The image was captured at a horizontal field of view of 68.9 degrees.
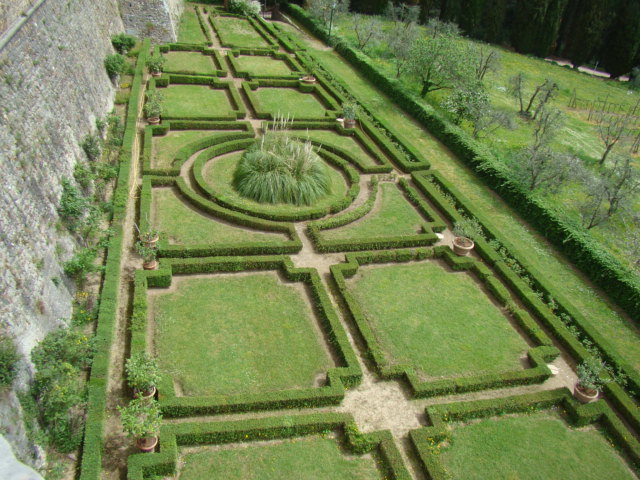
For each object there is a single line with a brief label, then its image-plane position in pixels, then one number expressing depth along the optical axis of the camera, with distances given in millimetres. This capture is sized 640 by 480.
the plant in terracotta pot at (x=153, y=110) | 21109
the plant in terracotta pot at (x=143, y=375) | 9789
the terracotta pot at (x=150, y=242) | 14115
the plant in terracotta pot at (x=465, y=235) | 16156
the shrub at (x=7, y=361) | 8156
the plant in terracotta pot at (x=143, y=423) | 8961
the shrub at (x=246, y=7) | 39875
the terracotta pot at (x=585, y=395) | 11773
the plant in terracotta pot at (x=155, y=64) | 25469
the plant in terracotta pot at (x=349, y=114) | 23438
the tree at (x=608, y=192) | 18531
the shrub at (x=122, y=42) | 25241
